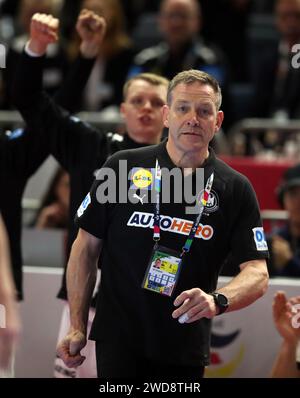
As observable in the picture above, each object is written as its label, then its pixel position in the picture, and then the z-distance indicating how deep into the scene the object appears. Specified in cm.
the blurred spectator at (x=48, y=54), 1836
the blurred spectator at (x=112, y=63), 1839
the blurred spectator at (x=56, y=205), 1422
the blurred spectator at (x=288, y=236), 1295
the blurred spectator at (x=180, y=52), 1695
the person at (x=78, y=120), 1092
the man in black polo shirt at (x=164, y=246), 858
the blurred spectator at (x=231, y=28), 2069
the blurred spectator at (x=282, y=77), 1756
